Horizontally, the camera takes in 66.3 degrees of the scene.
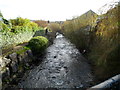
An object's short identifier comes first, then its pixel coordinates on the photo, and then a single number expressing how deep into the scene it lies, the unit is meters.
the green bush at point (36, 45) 6.43
